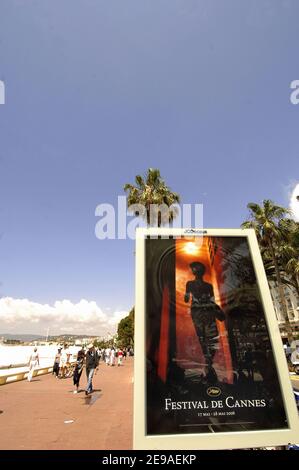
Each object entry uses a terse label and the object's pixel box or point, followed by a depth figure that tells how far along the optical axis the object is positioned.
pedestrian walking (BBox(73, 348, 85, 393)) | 10.88
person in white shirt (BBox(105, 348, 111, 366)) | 27.04
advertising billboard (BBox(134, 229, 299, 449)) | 2.02
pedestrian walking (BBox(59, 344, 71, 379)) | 16.20
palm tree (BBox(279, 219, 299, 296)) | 21.34
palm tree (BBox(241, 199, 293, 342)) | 21.27
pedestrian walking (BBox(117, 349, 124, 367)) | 24.14
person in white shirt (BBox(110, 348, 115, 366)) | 25.49
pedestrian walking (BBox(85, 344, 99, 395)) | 10.02
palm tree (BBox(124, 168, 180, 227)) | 16.36
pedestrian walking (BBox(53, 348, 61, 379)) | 16.77
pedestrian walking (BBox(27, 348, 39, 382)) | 14.17
